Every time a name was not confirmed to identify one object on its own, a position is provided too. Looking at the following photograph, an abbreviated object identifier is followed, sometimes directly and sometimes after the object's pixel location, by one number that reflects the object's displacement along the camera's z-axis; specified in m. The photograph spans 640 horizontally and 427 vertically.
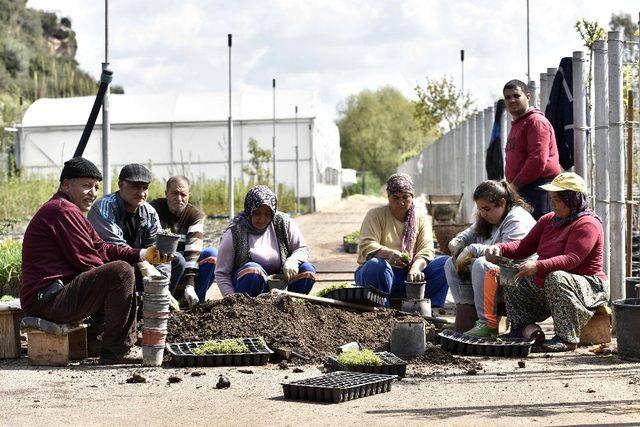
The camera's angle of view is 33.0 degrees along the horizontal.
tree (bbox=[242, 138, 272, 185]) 37.91
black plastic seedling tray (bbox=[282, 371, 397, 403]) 6.12
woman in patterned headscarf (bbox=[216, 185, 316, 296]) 9.12
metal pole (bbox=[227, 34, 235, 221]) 26.59
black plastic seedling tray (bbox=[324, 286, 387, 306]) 8.96
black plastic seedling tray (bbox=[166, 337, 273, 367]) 7.52
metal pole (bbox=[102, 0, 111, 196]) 12.26
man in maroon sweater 7.58
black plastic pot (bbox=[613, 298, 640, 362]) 7.32
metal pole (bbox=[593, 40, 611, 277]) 9.14
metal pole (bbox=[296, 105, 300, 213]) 38.96
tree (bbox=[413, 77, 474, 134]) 38.84
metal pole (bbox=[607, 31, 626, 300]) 8.99
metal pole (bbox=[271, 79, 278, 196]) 35.81
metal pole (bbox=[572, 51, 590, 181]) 9.82
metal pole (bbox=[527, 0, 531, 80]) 16.53
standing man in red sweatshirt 9.62
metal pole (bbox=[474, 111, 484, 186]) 19.75
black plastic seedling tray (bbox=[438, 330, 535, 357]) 7.73
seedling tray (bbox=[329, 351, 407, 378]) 6.89
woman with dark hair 8.43
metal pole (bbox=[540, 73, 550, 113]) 11.55
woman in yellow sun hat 7.86
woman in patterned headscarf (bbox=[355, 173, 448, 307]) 9.21
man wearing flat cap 8.75
